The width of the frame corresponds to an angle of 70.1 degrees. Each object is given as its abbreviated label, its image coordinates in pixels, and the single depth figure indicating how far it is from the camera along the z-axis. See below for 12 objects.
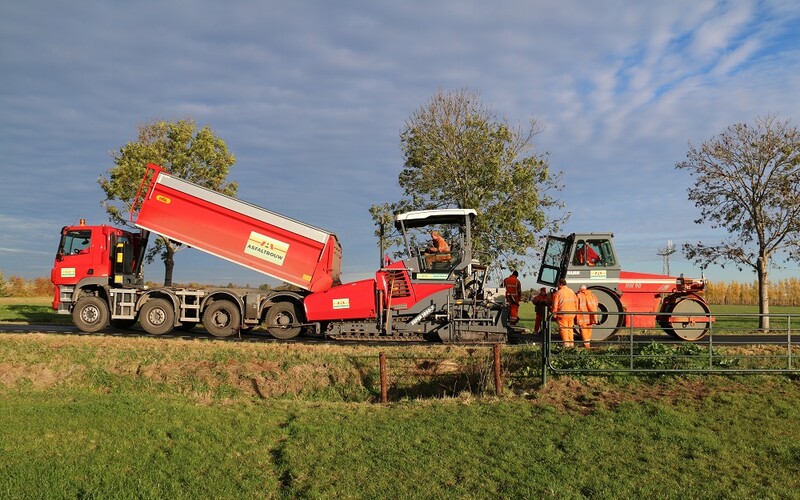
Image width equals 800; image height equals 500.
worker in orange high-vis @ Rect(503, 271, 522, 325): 16.08
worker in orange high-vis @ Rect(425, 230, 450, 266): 14.82
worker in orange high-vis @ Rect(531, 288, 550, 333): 15.23
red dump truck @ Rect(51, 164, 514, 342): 14.60
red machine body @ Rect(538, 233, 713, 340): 15.18
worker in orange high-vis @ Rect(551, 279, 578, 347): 12.32
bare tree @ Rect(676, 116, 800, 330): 20.28
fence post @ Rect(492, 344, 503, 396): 10.39
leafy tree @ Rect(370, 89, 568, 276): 19.91
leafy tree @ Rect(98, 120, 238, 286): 21.66
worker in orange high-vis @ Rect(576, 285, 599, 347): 13.26
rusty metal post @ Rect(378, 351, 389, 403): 10.68
